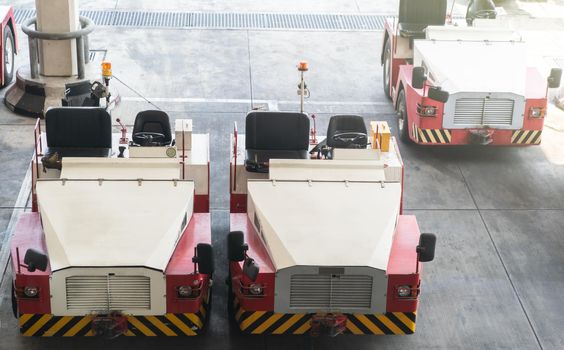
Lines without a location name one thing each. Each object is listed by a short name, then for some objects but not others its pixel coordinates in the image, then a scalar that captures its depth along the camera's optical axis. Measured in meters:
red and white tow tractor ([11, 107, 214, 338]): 10.27
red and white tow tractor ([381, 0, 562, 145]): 15.45
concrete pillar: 16.58
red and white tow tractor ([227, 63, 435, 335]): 10.45
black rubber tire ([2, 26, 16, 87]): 18.17
